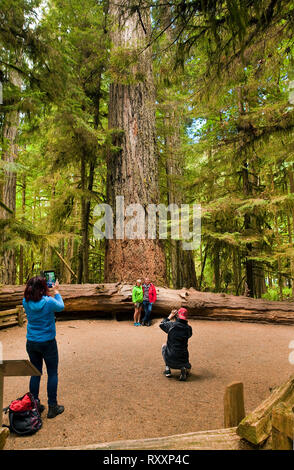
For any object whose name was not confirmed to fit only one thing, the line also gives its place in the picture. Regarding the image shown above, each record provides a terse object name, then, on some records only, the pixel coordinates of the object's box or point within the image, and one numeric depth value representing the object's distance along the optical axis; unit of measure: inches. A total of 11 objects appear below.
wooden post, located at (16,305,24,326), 329.4
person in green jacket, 337.1
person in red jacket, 340.5
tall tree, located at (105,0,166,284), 389.1
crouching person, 178.0
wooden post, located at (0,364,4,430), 78.2
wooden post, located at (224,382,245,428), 96.5
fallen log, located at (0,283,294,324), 344.2
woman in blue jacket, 131.5
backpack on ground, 114.0
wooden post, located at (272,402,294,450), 64.8
